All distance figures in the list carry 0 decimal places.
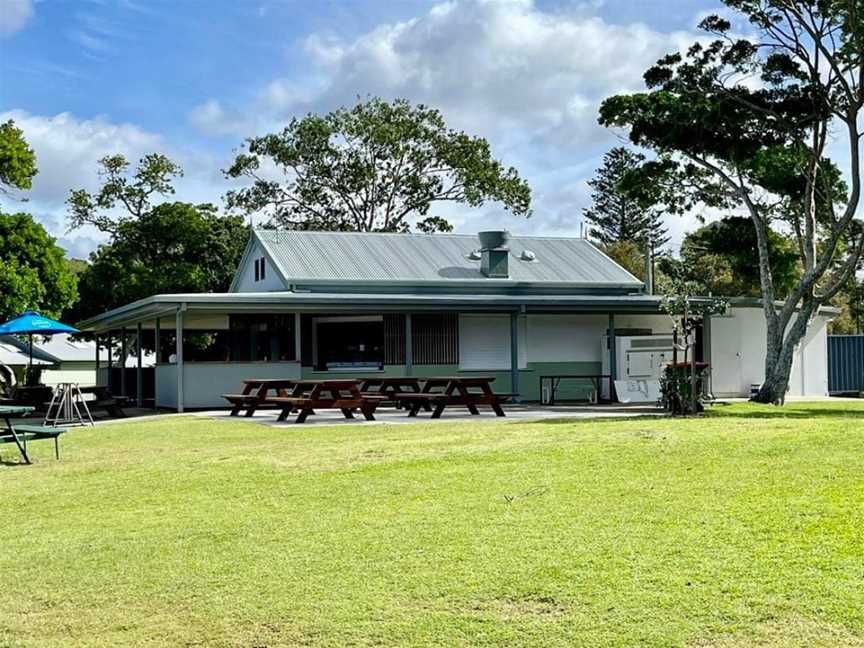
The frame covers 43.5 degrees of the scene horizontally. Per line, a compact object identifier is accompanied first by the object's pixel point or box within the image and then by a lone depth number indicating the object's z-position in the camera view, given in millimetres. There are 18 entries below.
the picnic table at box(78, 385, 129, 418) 20141
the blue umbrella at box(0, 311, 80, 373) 21688
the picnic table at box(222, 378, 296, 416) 19391
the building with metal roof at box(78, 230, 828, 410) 23156
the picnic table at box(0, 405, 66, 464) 11655
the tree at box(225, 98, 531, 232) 45969
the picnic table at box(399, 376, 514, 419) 18031
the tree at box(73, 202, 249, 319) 36438
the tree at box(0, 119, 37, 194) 26906
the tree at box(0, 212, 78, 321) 28656
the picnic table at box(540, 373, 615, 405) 25266
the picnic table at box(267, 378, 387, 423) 17266
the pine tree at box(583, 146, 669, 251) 66500
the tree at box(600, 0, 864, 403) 21016
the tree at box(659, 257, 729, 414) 17719
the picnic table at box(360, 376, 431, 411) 19766
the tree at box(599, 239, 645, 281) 53209
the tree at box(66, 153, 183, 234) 38781
